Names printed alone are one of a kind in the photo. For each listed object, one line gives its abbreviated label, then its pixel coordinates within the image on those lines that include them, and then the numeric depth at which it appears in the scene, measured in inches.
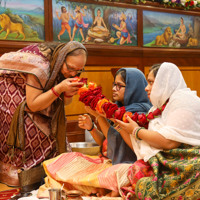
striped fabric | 106.7
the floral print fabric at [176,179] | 94.2
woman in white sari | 95.2
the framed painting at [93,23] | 225.9
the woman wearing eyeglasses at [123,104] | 122.4
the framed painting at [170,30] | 266.7
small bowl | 165.2
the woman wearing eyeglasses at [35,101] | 129.4
